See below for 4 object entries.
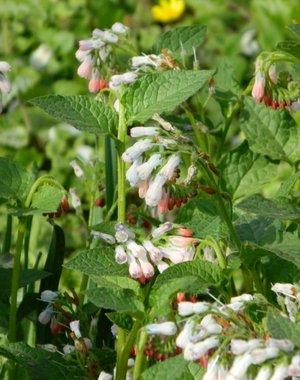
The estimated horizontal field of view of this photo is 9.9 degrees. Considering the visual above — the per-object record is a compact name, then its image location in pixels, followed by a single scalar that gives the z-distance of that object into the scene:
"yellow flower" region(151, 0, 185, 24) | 9.68
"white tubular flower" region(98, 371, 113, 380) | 3.11
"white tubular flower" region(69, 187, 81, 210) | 4.15
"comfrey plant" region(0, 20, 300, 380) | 2.73
